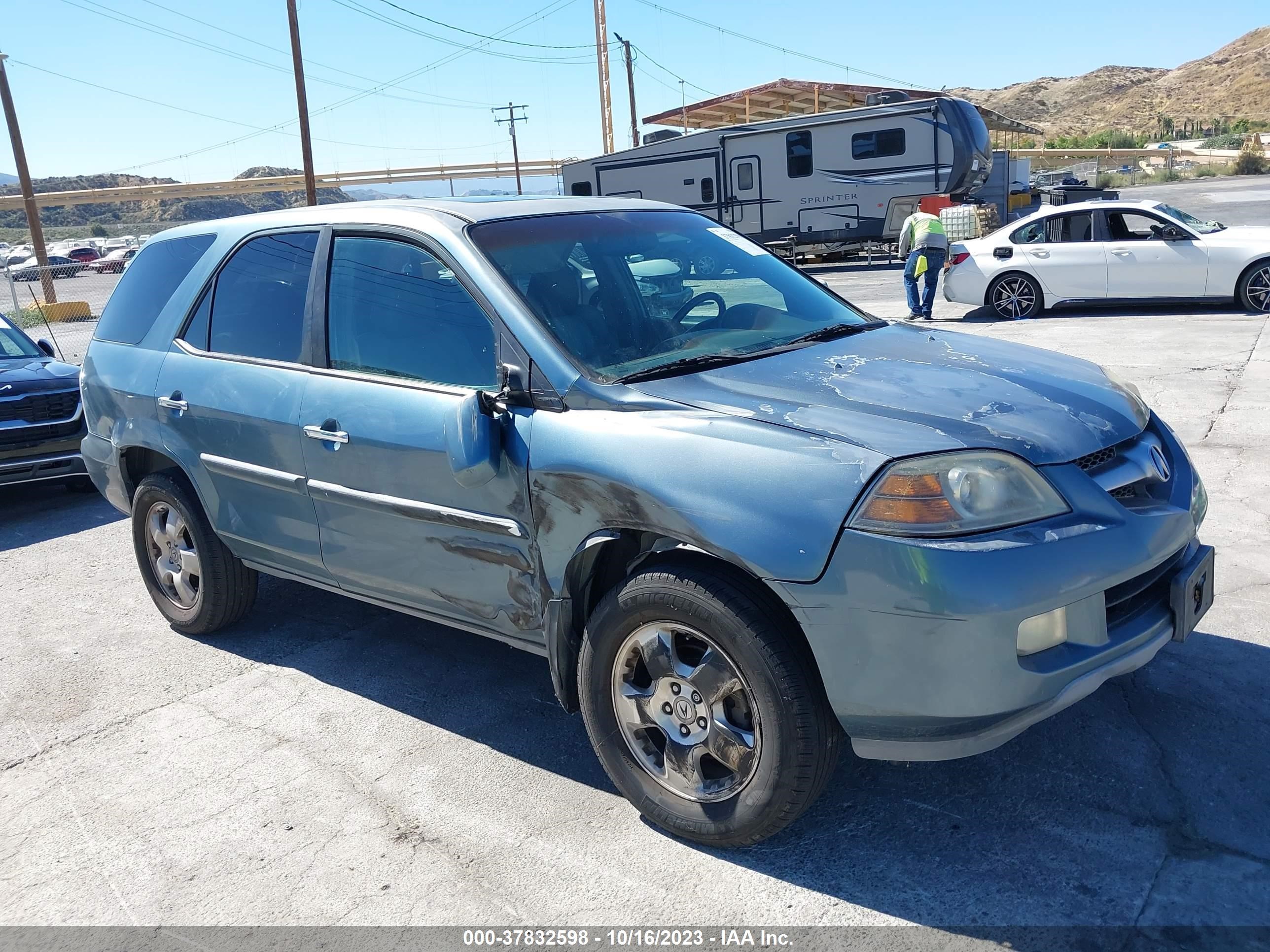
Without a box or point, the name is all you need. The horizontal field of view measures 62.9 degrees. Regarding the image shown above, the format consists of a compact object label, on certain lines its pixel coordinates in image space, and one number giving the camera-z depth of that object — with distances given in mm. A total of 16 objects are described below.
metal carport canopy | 39531
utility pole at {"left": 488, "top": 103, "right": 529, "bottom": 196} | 74188
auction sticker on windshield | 4391
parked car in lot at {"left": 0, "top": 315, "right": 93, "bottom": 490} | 7562
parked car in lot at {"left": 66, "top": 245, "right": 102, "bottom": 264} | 59644
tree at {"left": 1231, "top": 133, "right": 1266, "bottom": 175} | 46531
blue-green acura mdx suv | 2574
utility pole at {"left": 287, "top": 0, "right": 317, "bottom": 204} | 33781
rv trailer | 21062
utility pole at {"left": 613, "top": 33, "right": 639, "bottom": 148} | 58375
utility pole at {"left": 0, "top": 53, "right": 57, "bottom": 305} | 26281
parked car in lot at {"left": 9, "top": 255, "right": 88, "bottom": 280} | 14758
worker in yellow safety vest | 13664
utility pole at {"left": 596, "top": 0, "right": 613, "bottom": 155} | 59125
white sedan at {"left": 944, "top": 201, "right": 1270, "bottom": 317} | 12195
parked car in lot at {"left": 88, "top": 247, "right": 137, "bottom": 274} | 31125
